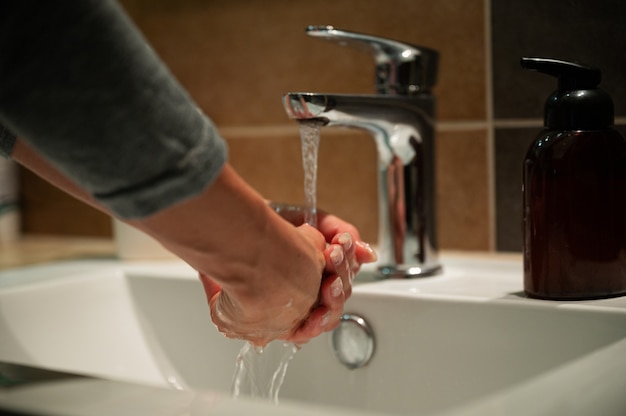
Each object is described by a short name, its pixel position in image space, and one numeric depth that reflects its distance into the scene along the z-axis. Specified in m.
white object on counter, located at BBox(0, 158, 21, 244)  1.12
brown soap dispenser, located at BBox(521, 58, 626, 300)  0.58
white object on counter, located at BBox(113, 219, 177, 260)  0.89
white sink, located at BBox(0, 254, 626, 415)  0.57
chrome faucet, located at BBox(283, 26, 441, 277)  0.71
